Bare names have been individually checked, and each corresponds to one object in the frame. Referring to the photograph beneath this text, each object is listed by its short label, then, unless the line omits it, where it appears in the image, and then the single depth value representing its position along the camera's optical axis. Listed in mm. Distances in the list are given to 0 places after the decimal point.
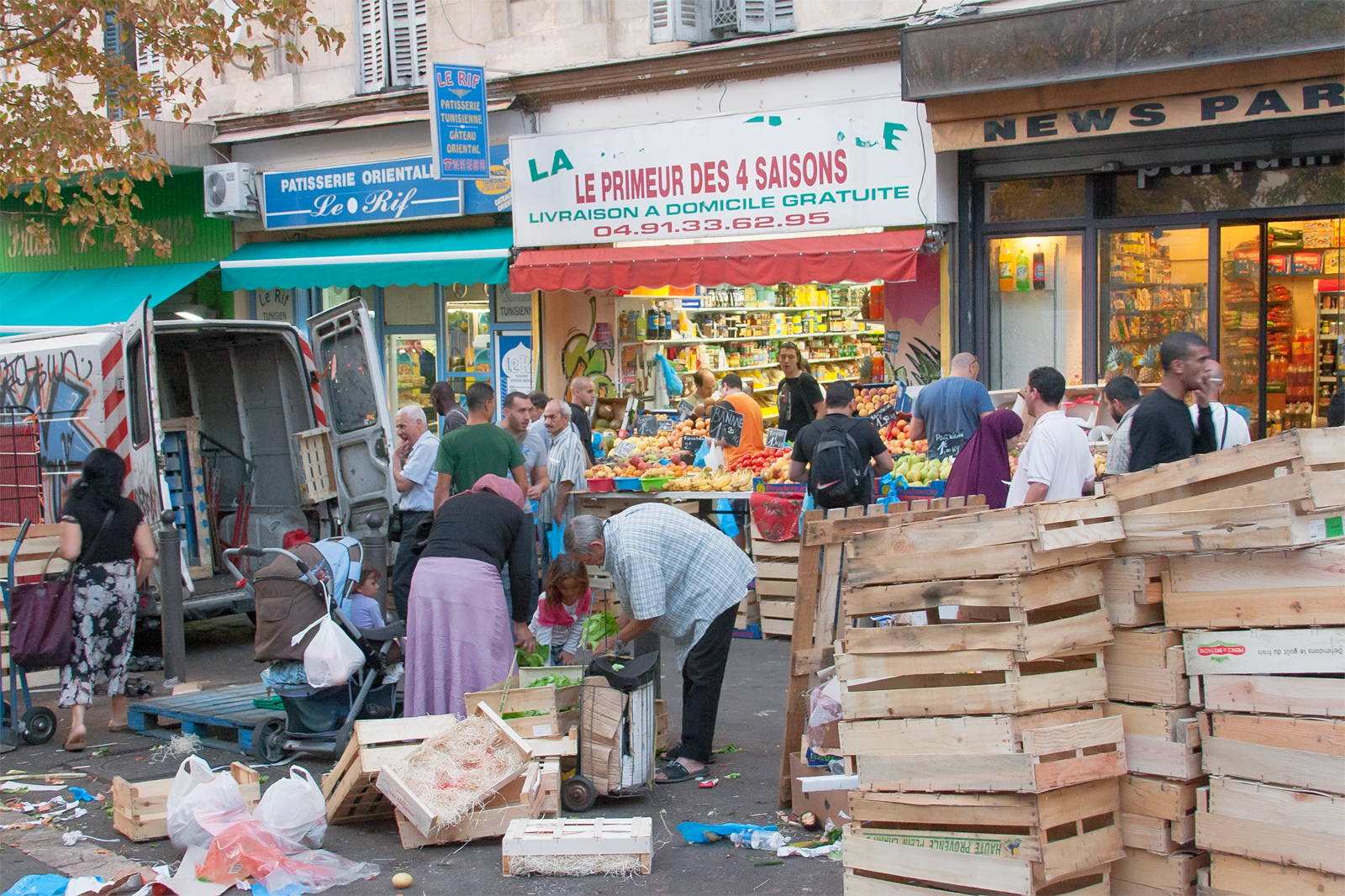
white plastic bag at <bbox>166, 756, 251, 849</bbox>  5586
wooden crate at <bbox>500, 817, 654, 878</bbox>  5422
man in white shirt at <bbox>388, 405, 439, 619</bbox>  9492
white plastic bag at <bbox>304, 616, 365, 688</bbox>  6711
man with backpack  8781
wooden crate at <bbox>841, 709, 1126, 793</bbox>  4578
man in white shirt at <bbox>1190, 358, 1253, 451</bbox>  7066
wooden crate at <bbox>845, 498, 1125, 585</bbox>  4609
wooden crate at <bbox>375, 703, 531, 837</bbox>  5629
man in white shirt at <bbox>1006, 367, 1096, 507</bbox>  7211
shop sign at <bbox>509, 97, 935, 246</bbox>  12008
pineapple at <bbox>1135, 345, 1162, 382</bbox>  11246
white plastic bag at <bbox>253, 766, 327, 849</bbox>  5691
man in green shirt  8844
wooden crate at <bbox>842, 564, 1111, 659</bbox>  4633
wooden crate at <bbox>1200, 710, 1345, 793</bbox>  4371
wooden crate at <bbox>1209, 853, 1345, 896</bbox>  4355
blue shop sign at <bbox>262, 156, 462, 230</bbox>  15367
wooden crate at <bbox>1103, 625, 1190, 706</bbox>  4703
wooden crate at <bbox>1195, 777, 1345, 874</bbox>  4316
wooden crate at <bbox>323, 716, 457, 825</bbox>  5910
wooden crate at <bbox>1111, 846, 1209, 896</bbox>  4676
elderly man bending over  6316
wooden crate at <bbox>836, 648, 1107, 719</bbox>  4645
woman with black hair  7742
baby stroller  6922
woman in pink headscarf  6711
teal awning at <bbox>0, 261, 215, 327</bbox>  17281
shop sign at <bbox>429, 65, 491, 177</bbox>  13883
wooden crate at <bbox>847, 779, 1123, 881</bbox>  4586
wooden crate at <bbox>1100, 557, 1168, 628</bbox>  4746
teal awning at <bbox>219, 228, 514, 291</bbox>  14688
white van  9195
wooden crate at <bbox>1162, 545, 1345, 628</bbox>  4469
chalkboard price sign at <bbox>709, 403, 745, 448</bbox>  11234
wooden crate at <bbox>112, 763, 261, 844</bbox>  6047
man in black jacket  6129
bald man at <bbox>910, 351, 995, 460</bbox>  9727
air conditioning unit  16688
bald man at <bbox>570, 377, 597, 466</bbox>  11934
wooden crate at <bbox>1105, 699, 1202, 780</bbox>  4652
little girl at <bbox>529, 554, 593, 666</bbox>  6616
